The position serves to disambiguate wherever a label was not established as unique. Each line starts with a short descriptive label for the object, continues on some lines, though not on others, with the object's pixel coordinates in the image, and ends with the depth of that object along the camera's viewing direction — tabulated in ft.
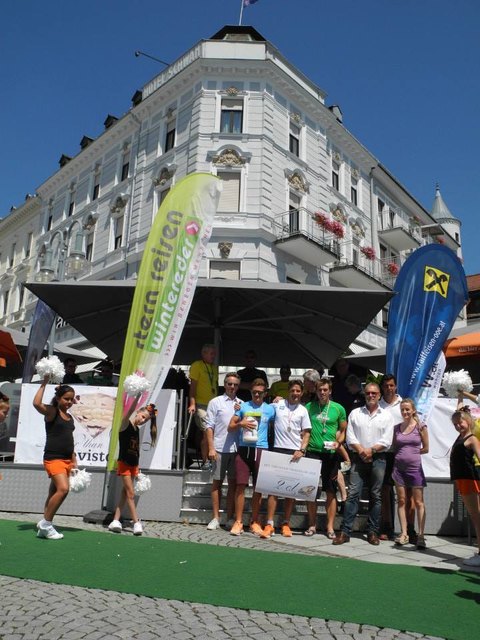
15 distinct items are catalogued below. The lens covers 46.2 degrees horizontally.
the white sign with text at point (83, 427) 26.61
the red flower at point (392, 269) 103.35
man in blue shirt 23.41
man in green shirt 23.40
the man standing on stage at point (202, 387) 27.20
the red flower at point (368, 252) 99.59
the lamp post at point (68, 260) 41.73
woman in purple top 22.30
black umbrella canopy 29.58
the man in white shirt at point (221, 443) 24.00
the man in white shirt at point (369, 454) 22.08
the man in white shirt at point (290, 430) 23.56
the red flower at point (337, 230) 86.29
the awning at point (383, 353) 33.42
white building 79.92
